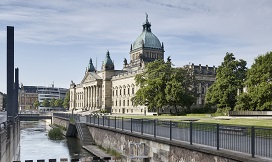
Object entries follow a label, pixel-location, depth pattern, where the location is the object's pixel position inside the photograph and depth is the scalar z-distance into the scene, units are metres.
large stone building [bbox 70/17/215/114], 130.25
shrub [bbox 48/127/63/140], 58.44
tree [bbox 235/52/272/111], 55.88
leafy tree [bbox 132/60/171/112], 76.69
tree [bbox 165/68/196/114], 74.06
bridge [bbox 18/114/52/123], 106.50
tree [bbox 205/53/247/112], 66.50
